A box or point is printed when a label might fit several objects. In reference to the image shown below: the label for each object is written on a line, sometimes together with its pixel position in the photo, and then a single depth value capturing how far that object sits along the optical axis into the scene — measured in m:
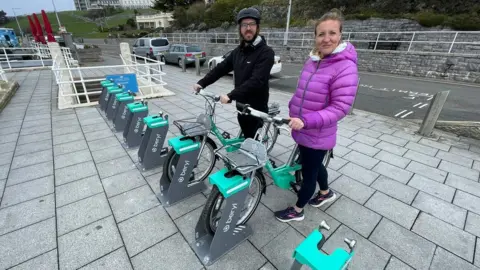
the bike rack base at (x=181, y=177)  2.37
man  2.24
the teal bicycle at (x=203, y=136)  2.50
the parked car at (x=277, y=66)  9.91
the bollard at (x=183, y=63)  12.03
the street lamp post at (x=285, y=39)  17.16
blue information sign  5.84
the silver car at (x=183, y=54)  12.88
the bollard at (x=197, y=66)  10.88
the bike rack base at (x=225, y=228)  1.75
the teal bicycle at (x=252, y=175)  1.84
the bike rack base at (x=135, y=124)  3.52
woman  1.66
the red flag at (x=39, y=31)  11.85
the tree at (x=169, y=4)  40.31
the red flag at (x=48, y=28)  9.34
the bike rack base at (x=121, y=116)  4.18
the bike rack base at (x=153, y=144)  2.90
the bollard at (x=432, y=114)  4.11
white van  15.09
